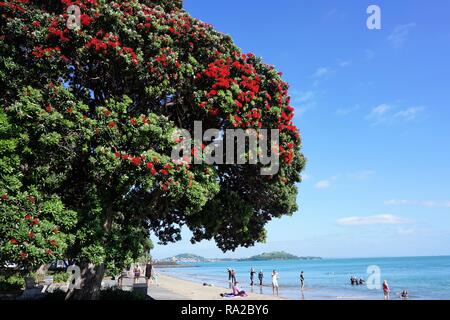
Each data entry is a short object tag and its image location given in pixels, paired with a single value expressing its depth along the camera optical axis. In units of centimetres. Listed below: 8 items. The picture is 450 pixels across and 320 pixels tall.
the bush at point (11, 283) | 2248
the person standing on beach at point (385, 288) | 2928
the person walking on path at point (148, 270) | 2876
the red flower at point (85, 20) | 1311
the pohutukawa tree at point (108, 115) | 1187
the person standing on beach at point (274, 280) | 3322
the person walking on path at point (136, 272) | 3276
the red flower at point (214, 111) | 1393
